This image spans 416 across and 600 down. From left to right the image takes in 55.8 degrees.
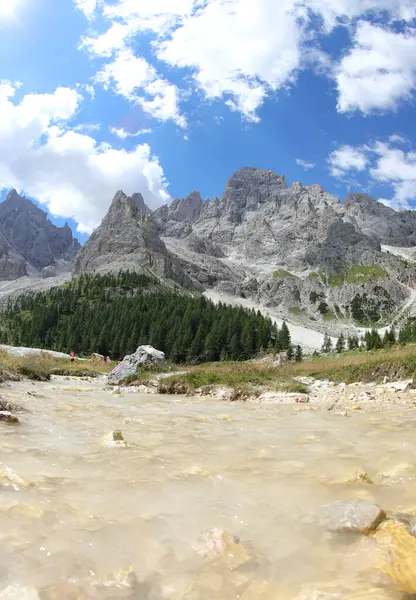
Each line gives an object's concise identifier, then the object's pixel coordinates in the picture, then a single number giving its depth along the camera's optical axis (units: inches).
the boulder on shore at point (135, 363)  1410.6
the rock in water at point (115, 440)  357.7
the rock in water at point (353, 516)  185.8
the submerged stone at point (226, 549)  165.2
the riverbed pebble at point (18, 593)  135.0
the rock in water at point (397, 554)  145.1
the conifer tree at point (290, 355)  3831.7
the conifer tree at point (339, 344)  5115.7
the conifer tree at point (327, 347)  5329.7
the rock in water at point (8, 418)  424.3
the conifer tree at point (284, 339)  4826.8
